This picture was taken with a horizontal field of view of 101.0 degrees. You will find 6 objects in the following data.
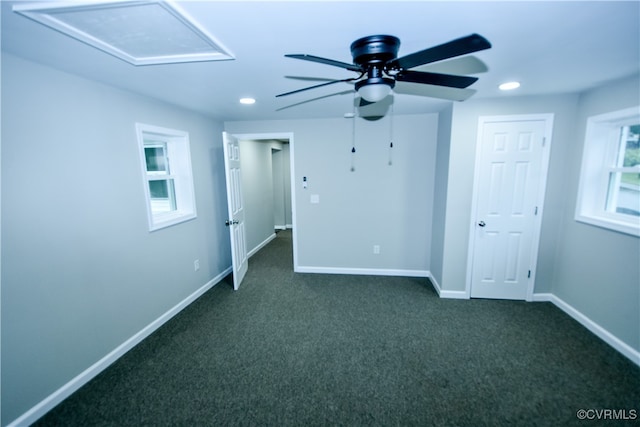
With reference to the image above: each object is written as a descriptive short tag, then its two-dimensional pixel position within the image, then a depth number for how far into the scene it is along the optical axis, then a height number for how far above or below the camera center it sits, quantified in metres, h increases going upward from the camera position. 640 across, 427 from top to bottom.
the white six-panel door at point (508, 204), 2.83 -0.35
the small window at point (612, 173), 2.31 -0.02
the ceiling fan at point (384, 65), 1.15 +0.51
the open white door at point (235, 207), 3.40 -0.44
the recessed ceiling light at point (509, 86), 2.28 +0.76
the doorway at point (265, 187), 4.69 -0.25
